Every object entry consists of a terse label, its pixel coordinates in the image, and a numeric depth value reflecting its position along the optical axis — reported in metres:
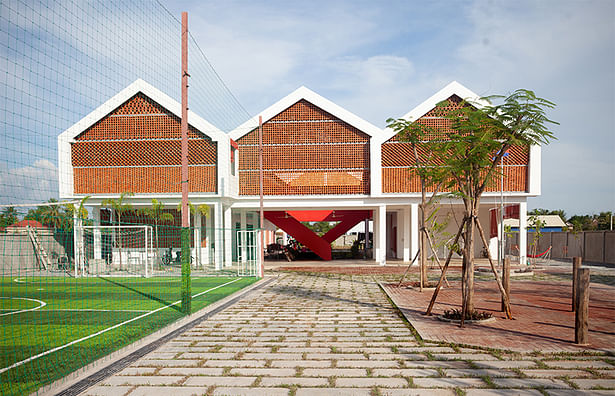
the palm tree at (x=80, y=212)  22.25
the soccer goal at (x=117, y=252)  22.92
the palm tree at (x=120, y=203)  24.22
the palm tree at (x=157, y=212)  24.41
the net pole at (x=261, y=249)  19.73
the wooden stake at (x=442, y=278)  9.29
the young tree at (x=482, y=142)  8.70
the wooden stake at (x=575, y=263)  9.76
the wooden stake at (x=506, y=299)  9.36
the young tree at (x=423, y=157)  13.84
